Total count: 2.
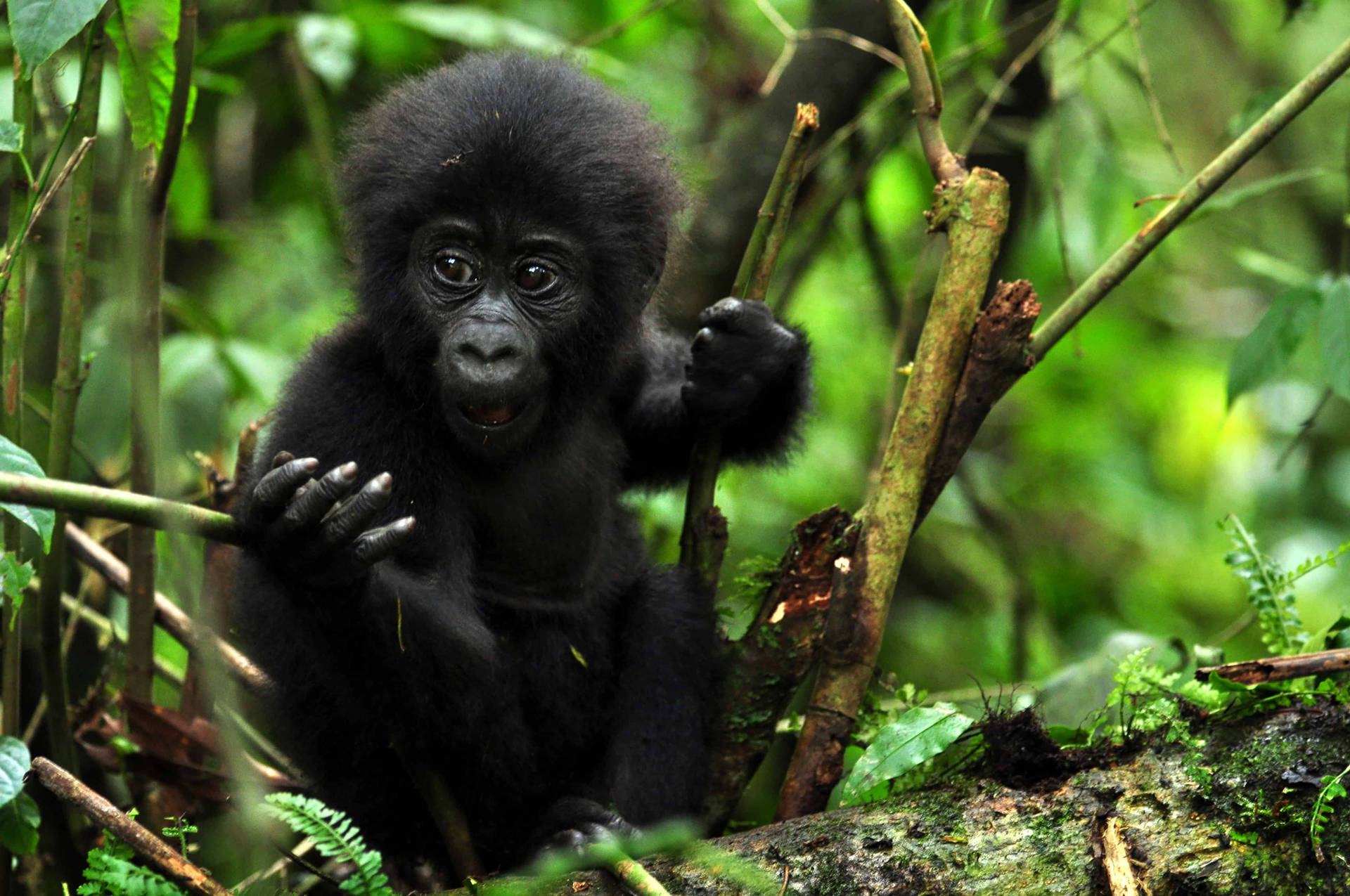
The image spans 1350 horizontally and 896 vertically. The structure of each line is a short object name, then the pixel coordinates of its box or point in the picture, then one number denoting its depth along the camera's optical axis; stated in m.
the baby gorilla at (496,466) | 6.65
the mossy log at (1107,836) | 5.36
